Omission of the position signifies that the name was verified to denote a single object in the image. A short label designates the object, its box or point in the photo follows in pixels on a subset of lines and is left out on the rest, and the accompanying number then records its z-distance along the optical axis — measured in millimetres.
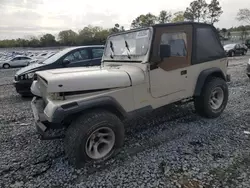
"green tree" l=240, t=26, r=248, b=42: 48162
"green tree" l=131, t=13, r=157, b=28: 52778
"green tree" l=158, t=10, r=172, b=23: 53188
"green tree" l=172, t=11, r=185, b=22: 51500
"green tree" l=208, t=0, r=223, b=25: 50831
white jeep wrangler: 2850
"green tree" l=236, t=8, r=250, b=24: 49000
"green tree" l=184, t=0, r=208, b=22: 50969
